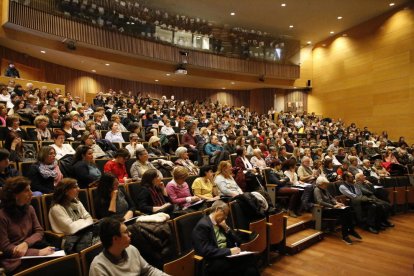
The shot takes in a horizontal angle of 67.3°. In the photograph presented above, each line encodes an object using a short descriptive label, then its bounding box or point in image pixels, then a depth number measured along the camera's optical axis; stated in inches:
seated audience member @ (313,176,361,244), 142.1
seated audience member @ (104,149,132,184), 115.3
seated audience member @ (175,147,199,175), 148.2
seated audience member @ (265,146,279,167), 187.3
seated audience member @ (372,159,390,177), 221.6
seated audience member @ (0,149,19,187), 80.9
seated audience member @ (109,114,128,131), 181.4
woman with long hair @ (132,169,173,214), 93.2
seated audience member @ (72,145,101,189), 103.0
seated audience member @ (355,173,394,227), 164.2
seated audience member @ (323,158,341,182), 184.4
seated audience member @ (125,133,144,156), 149.3
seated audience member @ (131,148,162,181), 119.0
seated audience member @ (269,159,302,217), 154.6
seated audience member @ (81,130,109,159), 125.5
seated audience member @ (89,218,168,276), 53.9
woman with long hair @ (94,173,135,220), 86.7
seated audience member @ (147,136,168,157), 163.5
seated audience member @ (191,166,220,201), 119.1
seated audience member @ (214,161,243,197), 122.6
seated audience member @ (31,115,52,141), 137.5
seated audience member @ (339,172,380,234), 158.9
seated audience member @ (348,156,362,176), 199.8
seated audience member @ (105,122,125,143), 167.6
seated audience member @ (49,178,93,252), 73.2
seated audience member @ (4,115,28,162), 107.4
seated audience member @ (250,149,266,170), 179.2
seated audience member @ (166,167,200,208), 104.7
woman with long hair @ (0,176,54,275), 59.6
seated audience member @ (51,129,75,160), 120.9
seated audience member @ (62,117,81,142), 151.2
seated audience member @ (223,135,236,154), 200.5
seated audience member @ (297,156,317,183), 173.3
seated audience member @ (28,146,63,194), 90.4
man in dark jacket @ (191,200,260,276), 76.0
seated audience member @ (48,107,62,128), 161.8
